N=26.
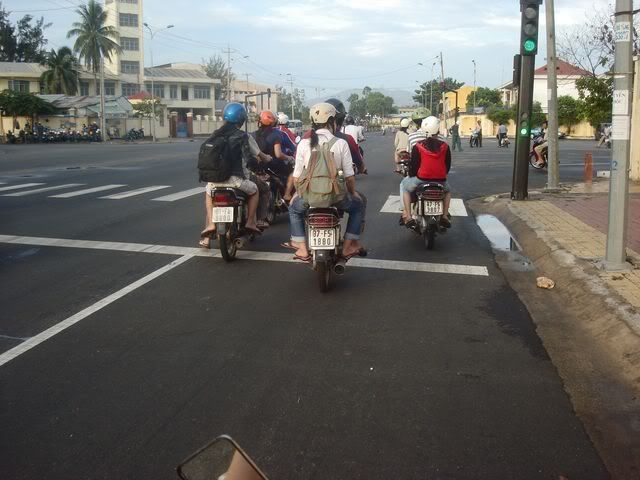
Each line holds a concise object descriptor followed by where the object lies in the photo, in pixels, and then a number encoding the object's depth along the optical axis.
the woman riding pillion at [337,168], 7.17
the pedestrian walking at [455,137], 38.05
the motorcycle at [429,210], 9.29
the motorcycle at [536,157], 23.78
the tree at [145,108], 73.88
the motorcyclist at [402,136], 16.58
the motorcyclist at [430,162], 9.46
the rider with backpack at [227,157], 8.45
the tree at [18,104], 57.50
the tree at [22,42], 81.69
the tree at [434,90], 124.53
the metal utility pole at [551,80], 14.97
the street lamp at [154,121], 67.56
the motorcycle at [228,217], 8.30
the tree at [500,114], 67.25
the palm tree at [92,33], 69.06
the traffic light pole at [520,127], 13.73
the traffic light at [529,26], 13.32
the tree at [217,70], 127.12
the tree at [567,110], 61.00
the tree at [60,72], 72.19
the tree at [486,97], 98.38
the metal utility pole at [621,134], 7.23
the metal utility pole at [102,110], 59.36
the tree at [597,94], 19.30
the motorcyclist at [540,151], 23.69
